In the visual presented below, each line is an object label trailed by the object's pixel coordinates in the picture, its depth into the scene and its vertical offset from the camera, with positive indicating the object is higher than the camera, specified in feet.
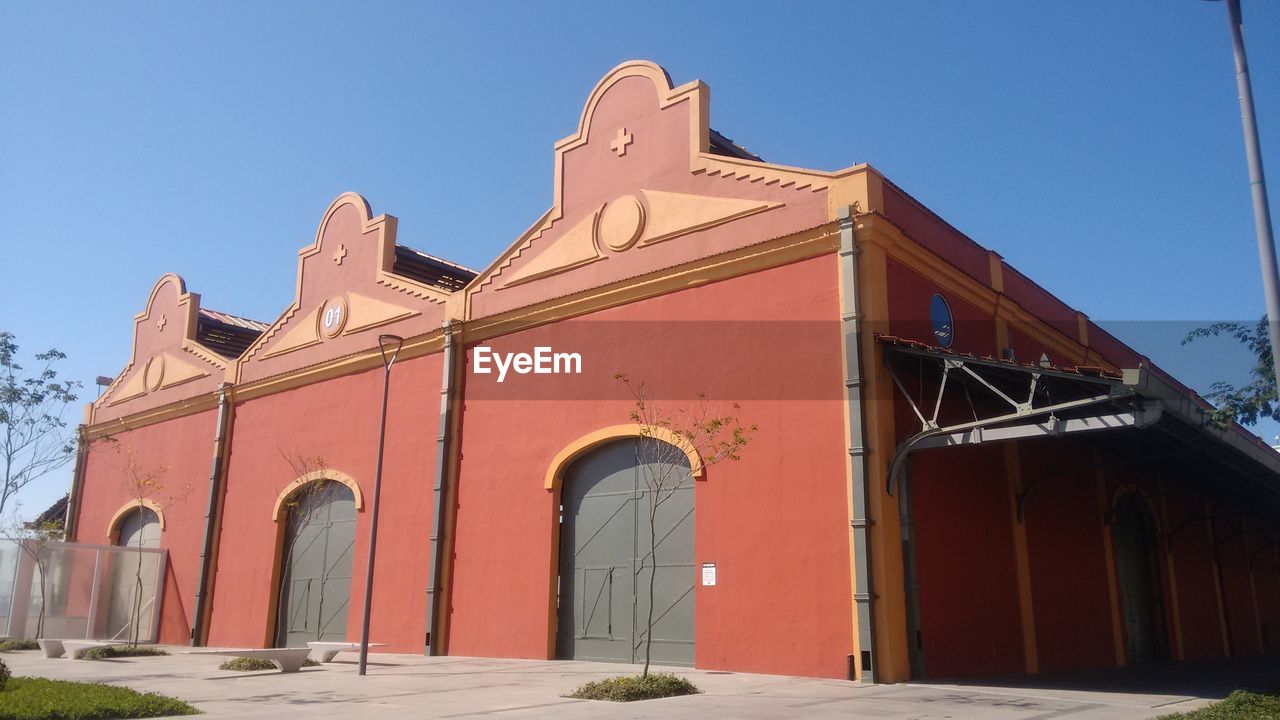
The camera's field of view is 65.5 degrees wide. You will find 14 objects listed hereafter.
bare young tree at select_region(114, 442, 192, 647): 96.06 +10.09
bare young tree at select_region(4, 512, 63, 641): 89.97 +3.08
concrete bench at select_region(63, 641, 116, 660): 67.31 -3.78
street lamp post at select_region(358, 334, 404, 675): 53.67 +1.72
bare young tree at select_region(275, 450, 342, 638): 82.74 +7.50
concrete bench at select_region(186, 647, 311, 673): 55.01 -3.45
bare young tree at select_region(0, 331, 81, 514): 92.38 +17.73
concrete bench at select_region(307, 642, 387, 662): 64.23 -3.59
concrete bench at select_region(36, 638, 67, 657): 70.08 -3.98
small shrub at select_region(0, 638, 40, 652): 81.34 -4.54
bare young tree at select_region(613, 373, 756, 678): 56.13 +8.92
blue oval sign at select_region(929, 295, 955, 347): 58.85 +16.20
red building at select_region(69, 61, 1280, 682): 51.70 +9.16
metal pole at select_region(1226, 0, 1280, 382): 31.55 +13.31
